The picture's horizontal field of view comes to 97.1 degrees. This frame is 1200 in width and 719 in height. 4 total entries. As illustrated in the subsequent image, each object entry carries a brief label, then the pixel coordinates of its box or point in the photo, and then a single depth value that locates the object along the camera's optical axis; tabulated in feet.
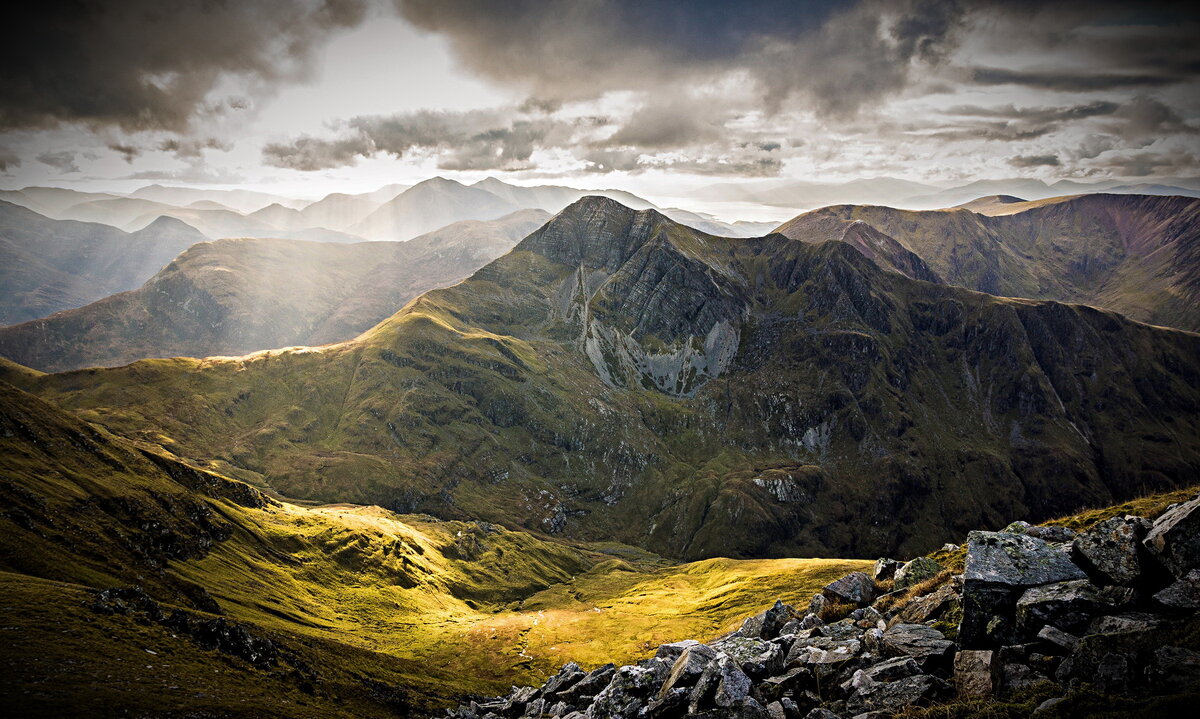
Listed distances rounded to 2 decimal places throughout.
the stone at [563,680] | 149.43
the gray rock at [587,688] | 134.41
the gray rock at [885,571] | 122.93
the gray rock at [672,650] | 115.38
